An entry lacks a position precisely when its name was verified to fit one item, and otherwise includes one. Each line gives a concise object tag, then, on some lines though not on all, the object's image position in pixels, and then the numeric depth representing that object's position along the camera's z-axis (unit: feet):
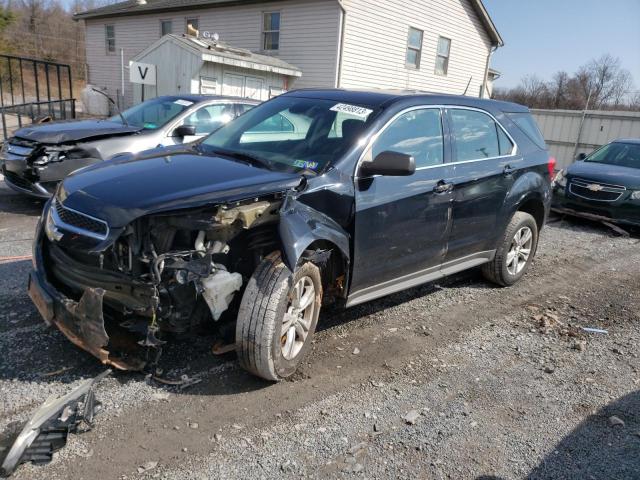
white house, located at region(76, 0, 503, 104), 56.29
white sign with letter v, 46.68
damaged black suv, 9.45
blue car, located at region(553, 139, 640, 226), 27.71
